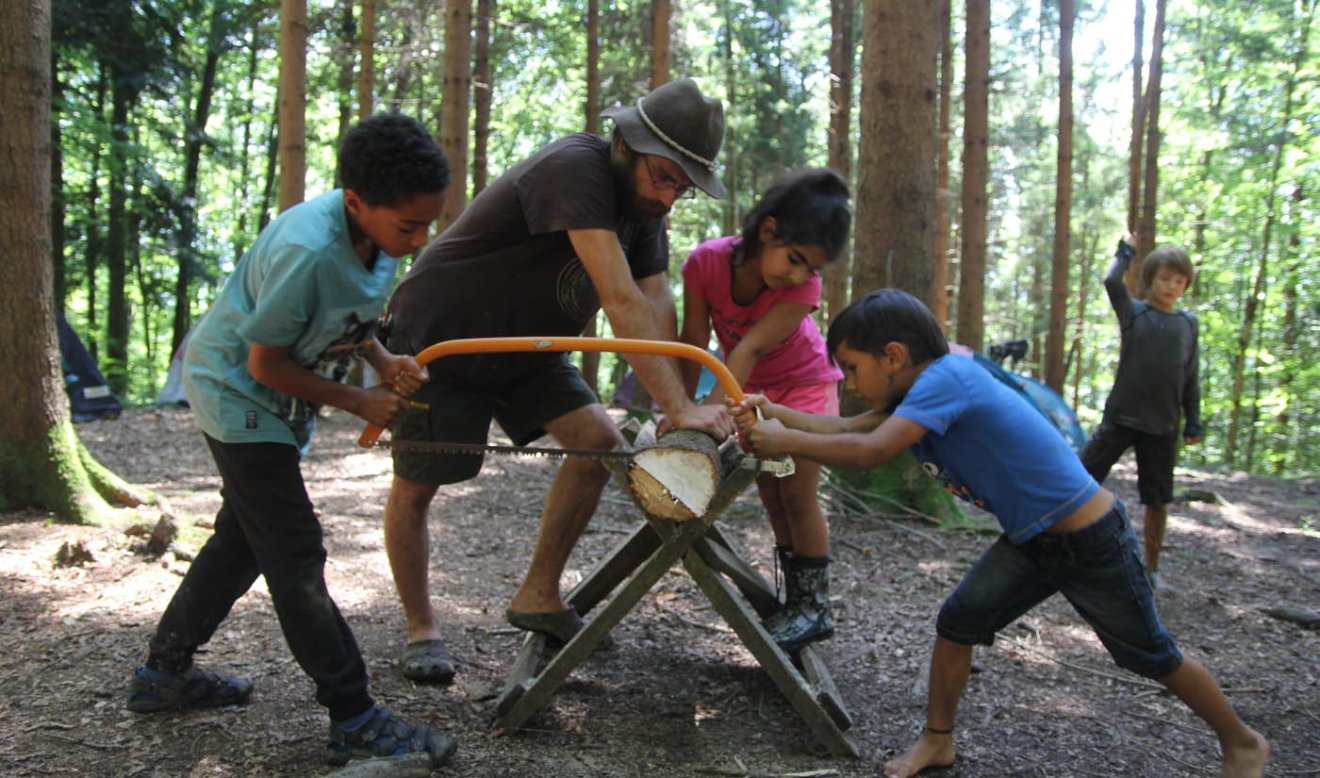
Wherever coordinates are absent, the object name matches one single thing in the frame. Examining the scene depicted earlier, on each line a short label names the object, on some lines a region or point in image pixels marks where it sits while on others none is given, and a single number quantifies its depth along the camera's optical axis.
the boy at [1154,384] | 4.80
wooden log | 2.56
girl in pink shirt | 3.03
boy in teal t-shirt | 2.25
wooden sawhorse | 2.71
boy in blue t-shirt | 2.54
